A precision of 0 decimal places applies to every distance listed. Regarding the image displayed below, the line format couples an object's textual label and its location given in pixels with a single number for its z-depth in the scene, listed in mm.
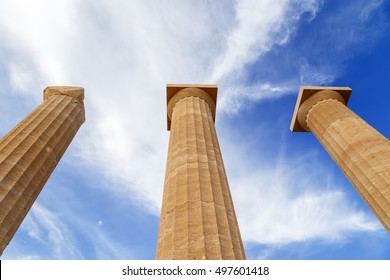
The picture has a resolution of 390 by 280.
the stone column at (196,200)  13242
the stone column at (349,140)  21906
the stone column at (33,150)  19266
